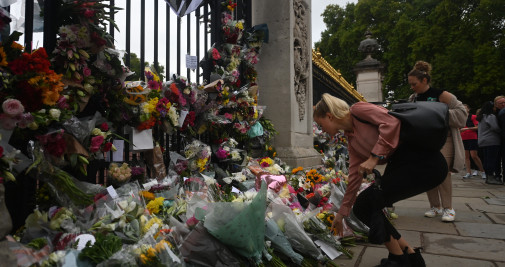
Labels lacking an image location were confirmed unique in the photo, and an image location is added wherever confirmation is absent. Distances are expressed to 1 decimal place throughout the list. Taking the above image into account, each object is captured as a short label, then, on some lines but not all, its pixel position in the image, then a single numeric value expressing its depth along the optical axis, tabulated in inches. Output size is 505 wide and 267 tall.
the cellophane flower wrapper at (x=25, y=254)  64.3
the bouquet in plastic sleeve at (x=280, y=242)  95.3
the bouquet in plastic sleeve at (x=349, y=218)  130.7
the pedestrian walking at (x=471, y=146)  337.7
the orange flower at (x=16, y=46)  74.9
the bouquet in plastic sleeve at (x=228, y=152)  164.6
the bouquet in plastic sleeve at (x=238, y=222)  81.0
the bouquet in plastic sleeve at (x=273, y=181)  138.7
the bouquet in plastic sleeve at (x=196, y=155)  143.7
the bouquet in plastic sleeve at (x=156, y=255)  70.6
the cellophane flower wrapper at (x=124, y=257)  67.0
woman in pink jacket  91.5
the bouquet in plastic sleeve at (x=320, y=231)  110.4
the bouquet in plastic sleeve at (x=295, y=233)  100.7
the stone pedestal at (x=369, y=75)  584.4
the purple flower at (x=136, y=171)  117.3
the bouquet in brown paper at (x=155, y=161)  127.5
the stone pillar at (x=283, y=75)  212.8
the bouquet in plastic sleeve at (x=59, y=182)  79.1
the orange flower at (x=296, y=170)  188.5
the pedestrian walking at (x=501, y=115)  285.3
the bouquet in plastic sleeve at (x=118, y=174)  109.4
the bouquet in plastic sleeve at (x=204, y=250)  80.8
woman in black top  151.9
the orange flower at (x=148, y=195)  106.5
